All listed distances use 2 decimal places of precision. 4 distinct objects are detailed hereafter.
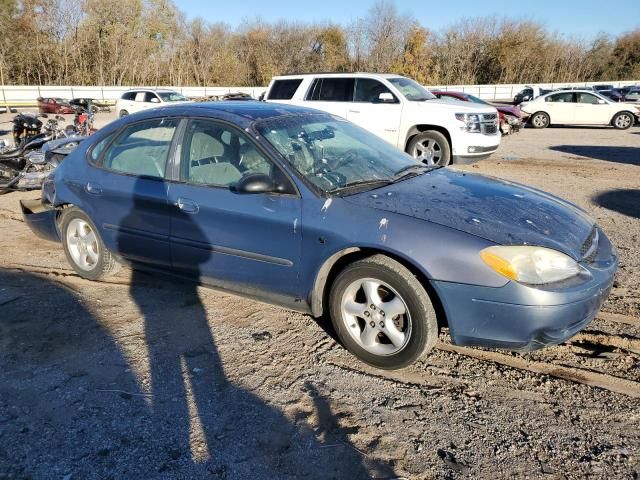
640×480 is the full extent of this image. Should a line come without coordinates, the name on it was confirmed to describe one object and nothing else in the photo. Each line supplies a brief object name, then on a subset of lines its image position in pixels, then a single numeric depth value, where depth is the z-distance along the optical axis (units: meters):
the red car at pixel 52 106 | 29.41
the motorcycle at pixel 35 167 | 8.52
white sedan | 20.64
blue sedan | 2.95
